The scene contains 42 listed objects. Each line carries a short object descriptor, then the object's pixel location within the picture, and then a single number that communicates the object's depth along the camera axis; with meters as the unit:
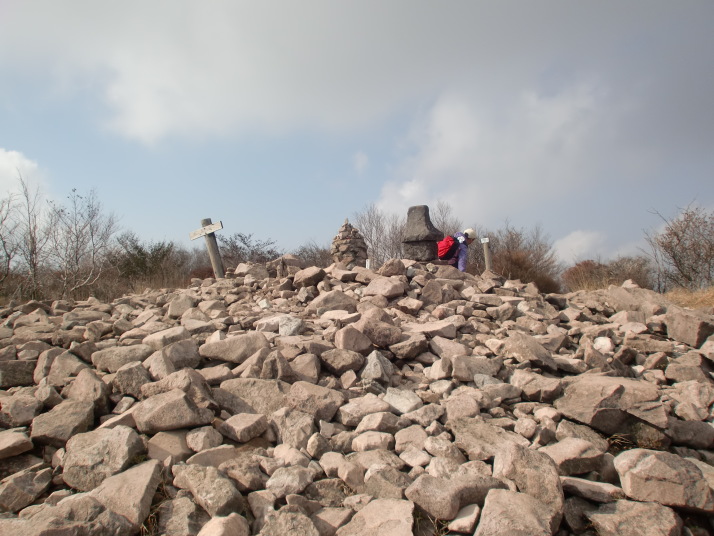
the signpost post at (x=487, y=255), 12.79
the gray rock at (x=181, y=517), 2.12
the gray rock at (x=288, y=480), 2.37
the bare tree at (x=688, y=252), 13.41
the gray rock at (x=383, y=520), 2.05
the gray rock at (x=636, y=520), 2.16
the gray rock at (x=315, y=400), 3.18
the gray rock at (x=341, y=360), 3.82
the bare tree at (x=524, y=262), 15.95
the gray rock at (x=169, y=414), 2.81
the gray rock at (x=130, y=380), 3.31
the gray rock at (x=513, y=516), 1.98
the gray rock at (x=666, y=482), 2.37
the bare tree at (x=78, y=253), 12.12
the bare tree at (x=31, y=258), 11.22
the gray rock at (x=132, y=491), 2.15
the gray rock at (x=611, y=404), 3.18
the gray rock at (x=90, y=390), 3.13
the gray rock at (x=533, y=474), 2.24
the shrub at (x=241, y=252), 17.28
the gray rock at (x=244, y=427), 2.85
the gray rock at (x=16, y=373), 3.62
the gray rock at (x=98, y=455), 2.46
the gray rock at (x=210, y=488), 2.20
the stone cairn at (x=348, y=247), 9.21
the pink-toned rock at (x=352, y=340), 4.06
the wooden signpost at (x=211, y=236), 8.59
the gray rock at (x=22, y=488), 2.31
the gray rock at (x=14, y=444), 2.64
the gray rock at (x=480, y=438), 2.76
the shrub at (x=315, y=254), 19.25
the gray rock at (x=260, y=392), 3.27
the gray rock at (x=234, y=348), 3.88
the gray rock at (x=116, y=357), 3.76
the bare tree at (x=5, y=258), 10.91
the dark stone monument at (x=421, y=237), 9.86
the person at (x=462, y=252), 9.35
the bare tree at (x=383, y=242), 21.34
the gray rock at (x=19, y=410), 2.99
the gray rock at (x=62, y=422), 2.80
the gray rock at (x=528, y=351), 4.20
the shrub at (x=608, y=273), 15.30
